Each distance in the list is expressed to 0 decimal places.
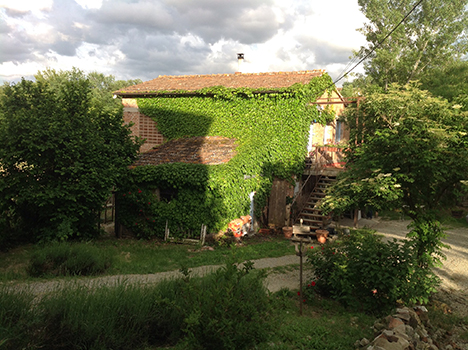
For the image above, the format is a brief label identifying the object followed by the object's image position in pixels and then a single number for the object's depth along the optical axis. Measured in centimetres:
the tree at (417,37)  2477
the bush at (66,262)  776
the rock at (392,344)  451
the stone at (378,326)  531
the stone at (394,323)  516
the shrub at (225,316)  383
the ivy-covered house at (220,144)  1195
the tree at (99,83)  1232
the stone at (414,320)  553
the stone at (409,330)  505
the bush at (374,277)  652
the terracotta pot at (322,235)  1282
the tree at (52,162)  982
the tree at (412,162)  717
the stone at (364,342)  496
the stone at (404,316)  543
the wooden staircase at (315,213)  1401
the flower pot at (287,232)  1372
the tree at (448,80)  1894
